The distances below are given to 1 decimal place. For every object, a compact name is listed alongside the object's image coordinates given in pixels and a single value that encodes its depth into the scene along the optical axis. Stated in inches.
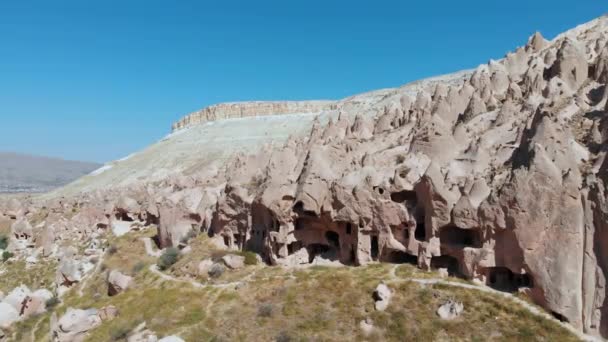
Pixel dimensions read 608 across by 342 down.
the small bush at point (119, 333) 1317.7
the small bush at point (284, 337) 1094.4
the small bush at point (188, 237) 1922.0
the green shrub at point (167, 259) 1749.5
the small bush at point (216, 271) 1521.3
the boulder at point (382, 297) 1127.6
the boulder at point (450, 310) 1048.2
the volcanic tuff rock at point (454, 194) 971.9
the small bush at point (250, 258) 1568.7
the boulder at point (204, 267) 1561.3
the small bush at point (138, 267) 1829.5
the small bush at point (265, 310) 1216.7
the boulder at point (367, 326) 1079.5
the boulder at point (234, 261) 1546.5
